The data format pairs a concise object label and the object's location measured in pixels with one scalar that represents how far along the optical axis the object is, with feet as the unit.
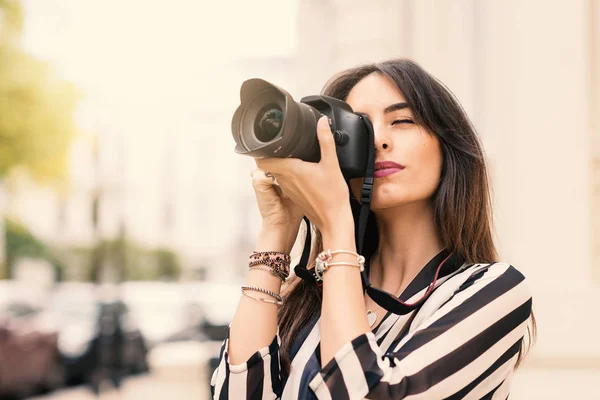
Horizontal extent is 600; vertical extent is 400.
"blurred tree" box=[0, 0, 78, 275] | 21.68
